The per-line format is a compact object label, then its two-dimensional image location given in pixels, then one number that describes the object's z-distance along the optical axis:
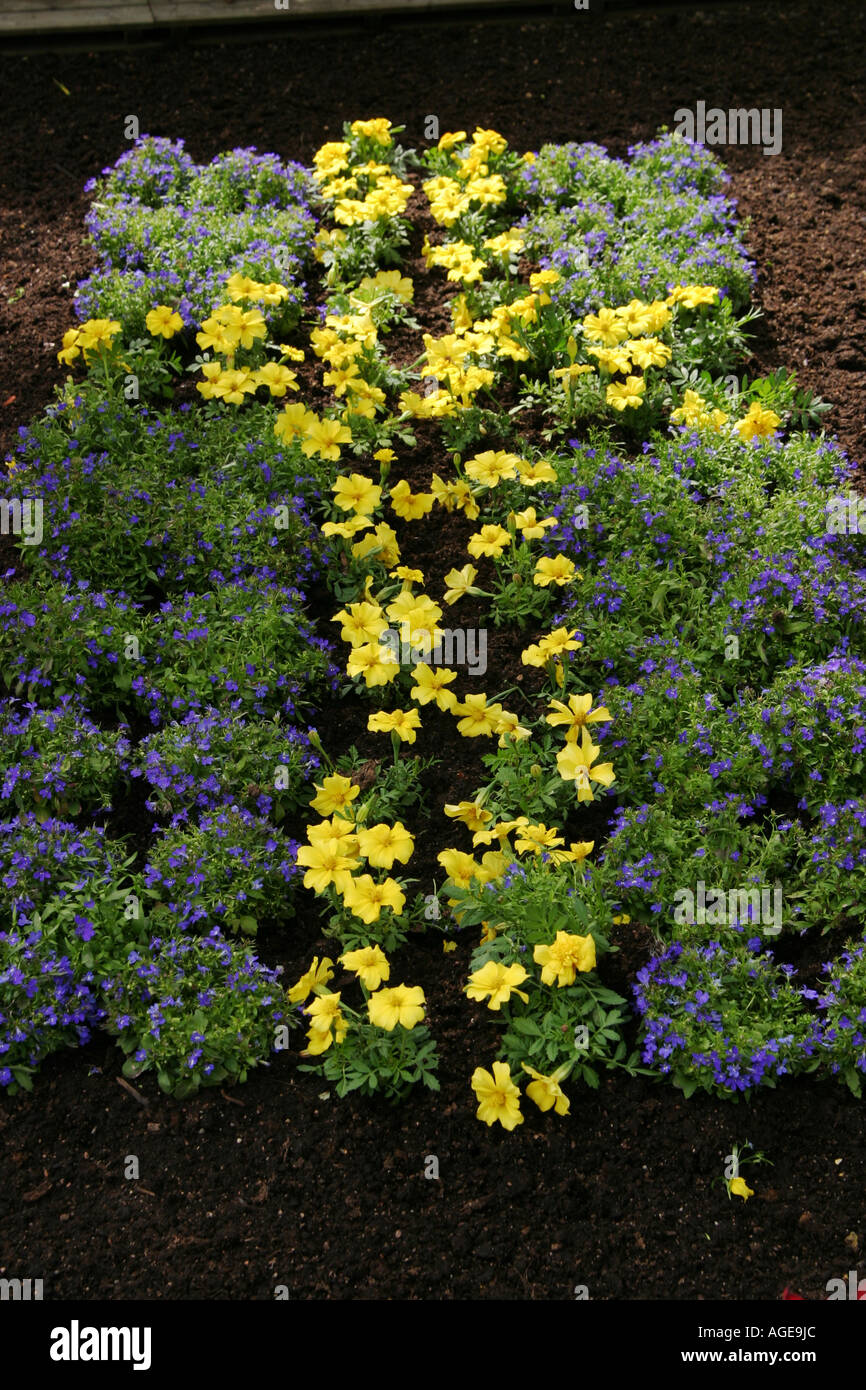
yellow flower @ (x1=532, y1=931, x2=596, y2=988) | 3.45
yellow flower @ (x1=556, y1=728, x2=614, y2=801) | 3.82
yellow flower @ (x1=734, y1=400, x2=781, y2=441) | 4.80
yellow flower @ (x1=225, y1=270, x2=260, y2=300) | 5.32
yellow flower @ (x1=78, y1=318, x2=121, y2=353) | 5.16
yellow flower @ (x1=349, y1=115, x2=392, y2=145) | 6.23
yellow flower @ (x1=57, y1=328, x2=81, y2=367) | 5.26
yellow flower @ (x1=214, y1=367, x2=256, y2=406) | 5.00
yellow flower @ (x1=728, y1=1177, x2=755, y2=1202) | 3.37
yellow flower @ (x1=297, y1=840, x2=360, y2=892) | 3.68
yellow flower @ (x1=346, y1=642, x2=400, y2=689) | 4.09
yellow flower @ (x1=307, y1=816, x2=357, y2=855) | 3.75
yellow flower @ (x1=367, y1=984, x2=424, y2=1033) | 3.46
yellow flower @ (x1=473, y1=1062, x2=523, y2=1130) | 3.39
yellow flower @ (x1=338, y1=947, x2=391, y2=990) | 3.55
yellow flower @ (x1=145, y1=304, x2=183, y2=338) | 5.35
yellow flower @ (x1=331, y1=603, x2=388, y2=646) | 4.23
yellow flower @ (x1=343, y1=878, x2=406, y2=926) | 3.62
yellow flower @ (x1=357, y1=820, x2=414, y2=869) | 3.69
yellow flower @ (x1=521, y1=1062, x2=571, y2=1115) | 3.41
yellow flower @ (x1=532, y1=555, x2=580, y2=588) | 4.36
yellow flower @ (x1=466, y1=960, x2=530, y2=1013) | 3.46
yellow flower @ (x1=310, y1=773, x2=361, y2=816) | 3.89
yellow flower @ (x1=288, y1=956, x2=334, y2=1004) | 3.60
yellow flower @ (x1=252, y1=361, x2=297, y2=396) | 5.04
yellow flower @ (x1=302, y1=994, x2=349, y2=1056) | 3.49
